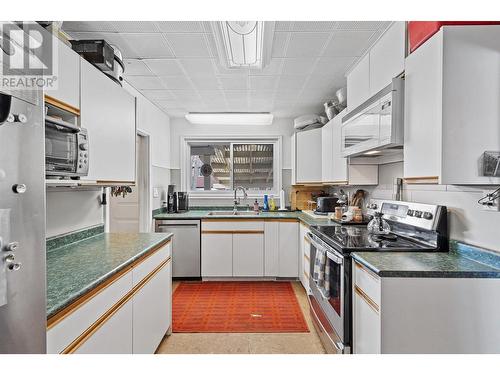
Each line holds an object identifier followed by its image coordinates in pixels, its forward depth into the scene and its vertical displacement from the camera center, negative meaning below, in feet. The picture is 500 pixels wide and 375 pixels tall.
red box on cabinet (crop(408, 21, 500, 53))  5.04 +2.68
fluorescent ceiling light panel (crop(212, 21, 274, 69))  6.19 +3.09
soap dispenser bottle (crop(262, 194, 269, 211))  14.90 -0.91
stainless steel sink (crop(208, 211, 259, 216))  14.24 -1.28
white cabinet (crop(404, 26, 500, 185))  4.97 +1.34
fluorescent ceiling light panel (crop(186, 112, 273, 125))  13.46 +2.89
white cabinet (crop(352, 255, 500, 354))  4.87 -1.98
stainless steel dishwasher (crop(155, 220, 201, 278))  13.00 -2.45
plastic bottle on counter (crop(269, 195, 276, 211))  14.93 -0.91
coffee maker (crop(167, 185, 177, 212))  14.07 -0.75
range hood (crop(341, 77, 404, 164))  6.28 +1.34
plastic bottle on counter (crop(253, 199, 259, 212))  14.55 -0.95
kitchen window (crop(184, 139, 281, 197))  16.10 +1.04
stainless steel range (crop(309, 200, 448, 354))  6.28 -1.23
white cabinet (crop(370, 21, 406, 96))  6.44 +2.83
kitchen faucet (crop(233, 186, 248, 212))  15.37 -0.57
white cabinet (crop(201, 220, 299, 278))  12.98 -2.60
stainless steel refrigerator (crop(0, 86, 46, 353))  2.68 -0.36
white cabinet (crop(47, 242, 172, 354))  3.88 -2.08
